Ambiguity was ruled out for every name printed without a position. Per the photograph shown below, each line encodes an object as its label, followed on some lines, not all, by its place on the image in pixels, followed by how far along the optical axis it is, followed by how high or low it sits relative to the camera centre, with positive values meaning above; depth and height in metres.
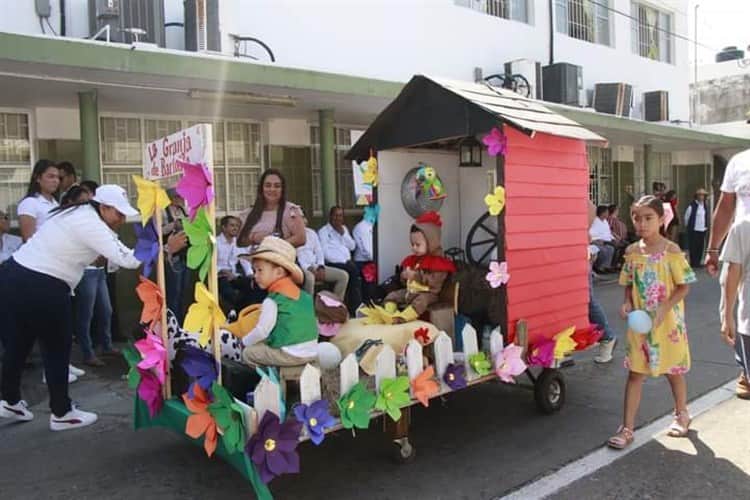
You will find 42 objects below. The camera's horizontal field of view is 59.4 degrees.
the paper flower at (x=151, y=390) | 3.88 -1.00
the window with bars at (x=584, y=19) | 15.02 +4.52
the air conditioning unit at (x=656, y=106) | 16.31 +2.55
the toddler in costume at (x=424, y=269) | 4.95 -0.41
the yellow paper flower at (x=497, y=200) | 4.34 +0.08
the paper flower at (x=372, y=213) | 5.49 +0.03
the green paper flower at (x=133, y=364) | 3.96 -0.86
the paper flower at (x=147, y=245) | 3.98 -0.14
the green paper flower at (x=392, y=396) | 3.67 -1.01
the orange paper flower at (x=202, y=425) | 3.33 -1.04
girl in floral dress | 4.10 -0.62
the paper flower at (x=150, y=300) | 3.93 -0.47
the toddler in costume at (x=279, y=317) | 3.70 -0.56
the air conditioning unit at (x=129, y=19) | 7.34 +2.33
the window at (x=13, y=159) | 8.02 +0.82
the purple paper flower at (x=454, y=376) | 4.05 -1.00
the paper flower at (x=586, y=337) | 4.81 -0.95
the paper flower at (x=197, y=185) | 3.39 +0.18
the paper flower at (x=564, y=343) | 4.60 -0.94
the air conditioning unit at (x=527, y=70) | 12.68 +2.74
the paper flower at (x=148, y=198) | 3.89 +0.14
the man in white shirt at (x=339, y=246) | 8.75 -0.40
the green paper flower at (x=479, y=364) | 4.21 -0.97
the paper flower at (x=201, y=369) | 3.48 -0.80
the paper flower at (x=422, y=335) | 4.42 -0.81
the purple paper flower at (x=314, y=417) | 3.29 -1.00
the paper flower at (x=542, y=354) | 4.50 -0.98
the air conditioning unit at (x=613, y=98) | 14.58 +2.49
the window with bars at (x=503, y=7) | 12.82 +4.15
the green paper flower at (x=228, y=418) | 3.18 -0.98
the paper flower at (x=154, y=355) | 3.81 -0.78
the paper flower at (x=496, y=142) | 4.32 +0.46
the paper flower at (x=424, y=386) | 3.84 -1.01
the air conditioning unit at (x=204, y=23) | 8.08 +2.43
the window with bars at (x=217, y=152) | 8.81 +0.98
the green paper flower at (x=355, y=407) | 3.48 -1.01
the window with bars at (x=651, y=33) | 17.27 +4.77
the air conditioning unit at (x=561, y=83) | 13.12 +2.57
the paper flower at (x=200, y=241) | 3.38 -0.10
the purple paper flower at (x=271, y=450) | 3.12 -1.10
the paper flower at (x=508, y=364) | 4.28 -0.99
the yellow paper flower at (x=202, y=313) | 3.31 -0.47
